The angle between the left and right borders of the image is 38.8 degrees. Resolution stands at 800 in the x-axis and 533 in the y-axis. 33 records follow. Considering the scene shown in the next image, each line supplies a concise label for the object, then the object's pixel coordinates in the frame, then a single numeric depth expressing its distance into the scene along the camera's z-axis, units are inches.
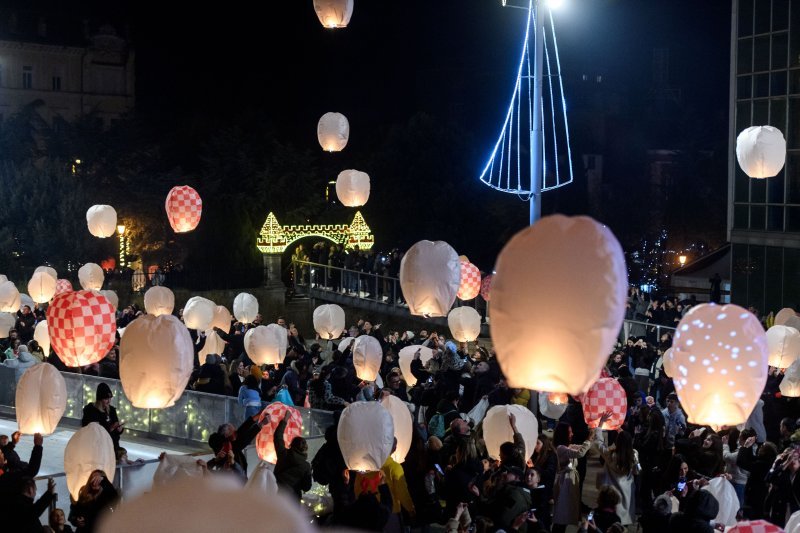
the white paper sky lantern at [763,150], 711.7
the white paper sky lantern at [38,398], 464.4
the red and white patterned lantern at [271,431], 428.1
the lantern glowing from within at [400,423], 410.6
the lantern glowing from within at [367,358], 616.1
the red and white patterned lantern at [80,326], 483.2
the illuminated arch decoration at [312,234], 1291.8
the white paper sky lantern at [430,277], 486.3
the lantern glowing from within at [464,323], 754.2
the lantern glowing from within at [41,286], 946.7
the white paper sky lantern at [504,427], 423.2
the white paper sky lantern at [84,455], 380.5
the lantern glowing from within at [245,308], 892.0
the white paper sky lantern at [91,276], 1042.7
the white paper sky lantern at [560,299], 247.6
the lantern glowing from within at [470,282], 753.0
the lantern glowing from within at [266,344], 650.8
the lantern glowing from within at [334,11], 629.6
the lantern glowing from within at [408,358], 650.2
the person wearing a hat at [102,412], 453.4
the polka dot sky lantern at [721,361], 320.2
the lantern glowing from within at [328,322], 818.8
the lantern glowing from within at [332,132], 867.4
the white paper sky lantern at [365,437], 376.2
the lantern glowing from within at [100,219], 1062.4
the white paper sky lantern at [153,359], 410.9
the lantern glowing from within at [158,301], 882.8
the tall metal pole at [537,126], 611.8
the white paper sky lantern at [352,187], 951.6
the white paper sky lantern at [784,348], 575.8
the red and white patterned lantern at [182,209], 834.8
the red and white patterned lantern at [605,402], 460.8
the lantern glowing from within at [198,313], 805.9
